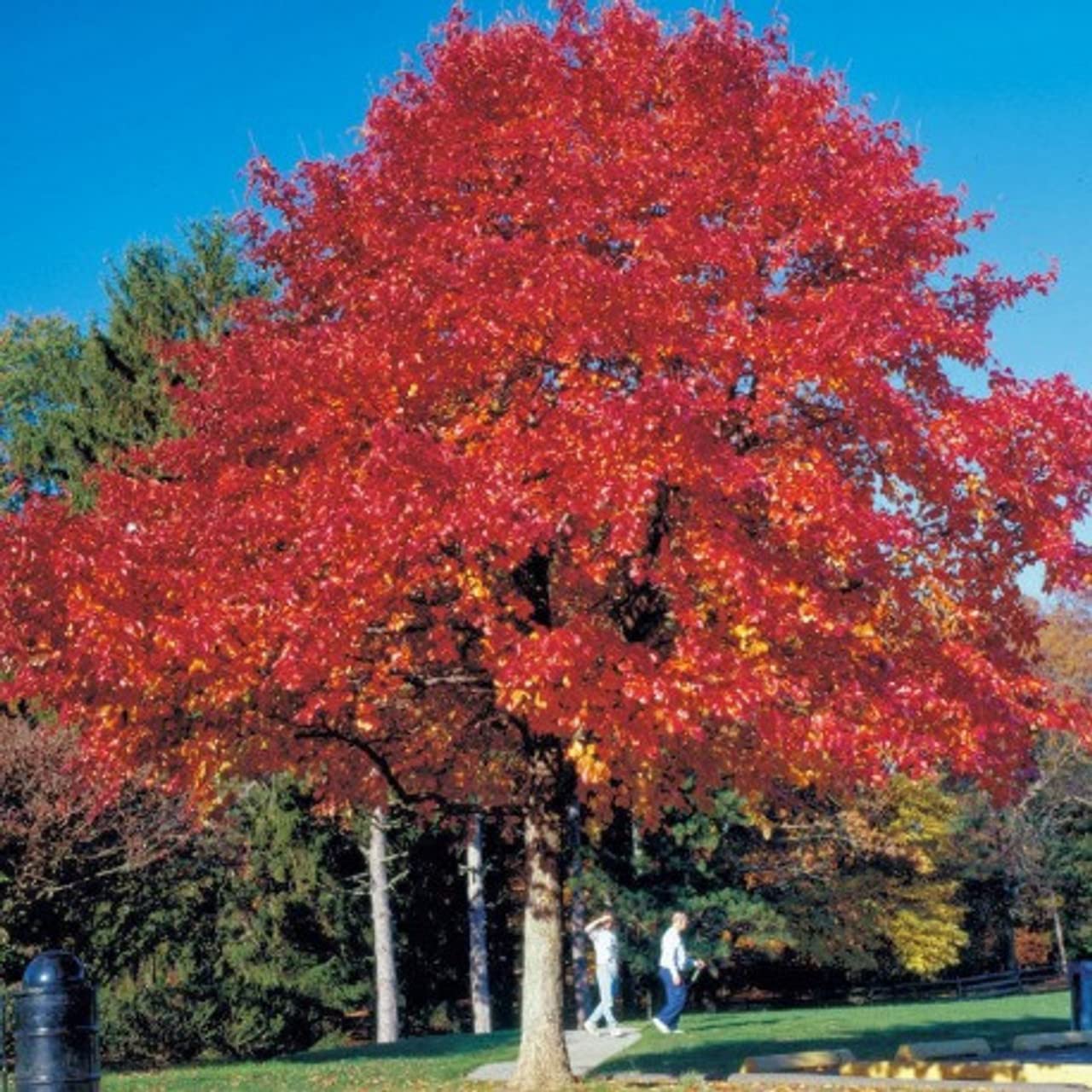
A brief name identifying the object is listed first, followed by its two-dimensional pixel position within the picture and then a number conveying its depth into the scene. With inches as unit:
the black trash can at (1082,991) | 800.3
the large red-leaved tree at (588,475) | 498.0
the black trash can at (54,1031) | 368.5
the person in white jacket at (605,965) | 904.9
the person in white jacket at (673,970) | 860.0
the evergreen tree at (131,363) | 1264.8
